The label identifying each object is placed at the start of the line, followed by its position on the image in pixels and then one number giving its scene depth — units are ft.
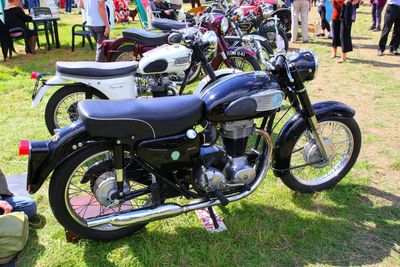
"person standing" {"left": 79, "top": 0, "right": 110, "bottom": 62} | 20.16
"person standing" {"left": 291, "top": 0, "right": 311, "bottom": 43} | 31.22
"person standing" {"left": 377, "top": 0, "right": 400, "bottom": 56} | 25.25
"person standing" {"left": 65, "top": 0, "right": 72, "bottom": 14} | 56.65
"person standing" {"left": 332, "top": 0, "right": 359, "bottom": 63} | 23.45
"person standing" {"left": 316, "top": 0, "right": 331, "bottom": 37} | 32.65
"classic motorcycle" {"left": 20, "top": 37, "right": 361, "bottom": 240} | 7.91
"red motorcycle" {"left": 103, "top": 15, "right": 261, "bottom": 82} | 17.74
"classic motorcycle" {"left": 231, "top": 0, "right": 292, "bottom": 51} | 29.14
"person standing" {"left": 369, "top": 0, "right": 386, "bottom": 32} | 35.32
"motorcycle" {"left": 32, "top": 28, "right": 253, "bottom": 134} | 12.92
